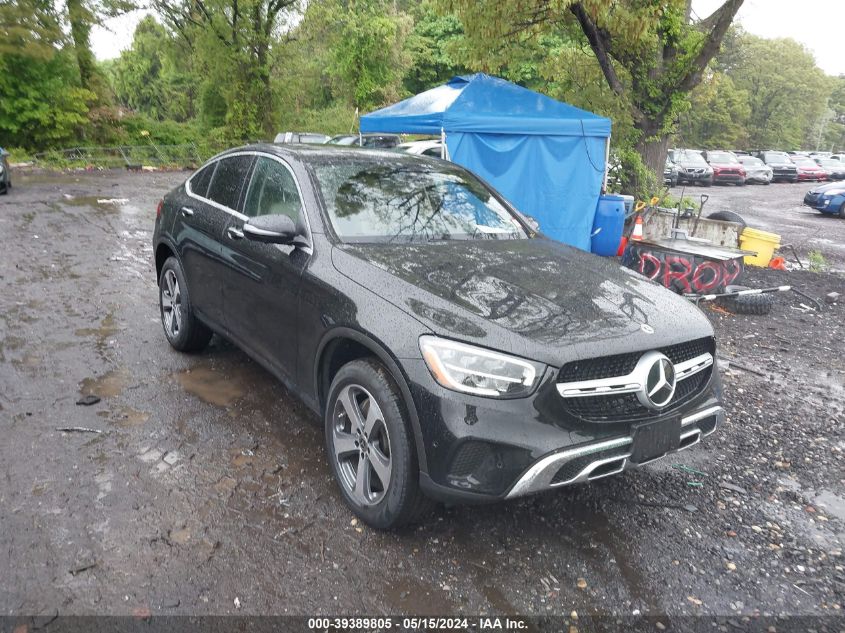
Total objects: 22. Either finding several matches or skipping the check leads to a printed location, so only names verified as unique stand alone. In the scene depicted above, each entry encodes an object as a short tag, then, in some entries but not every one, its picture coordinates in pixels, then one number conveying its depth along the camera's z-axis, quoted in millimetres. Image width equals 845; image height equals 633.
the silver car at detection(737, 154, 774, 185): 31516
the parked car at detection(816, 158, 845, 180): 35062
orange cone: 9227
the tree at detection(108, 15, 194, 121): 45531
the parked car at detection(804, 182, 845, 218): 18969
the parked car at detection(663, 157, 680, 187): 27009
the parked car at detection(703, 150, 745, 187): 29828
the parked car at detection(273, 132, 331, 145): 20688
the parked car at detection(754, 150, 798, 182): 33281
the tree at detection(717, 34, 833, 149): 50656
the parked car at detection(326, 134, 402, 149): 17734
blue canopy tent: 8828
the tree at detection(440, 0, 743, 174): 10914
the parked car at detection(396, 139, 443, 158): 13336
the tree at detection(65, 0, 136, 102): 26547
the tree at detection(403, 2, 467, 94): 40812
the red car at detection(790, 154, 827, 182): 33938
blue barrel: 10125
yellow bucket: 9938
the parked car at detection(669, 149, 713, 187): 28391
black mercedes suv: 2691
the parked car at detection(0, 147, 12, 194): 15625
